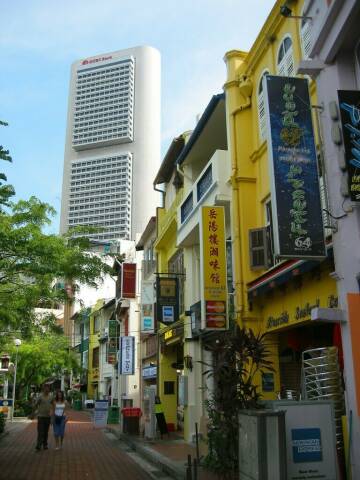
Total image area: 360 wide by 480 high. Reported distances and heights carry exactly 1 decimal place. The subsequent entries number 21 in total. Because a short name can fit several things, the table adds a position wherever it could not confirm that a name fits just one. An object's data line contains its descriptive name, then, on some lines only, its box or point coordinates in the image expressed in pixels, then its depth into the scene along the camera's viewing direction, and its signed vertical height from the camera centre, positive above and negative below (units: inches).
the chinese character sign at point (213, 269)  562.6 +130.8
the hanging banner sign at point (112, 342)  1558.8 +160.1
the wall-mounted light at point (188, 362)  745.6 +49.9
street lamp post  1193.4 -8.7
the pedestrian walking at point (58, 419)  645.9 -21.0
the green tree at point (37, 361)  1521.9 +108.2
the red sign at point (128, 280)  1304.1 +273.4
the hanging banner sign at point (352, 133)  331.6 +155.0
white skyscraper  4864.7 +2342.9
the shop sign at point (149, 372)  1107.3 +57.1
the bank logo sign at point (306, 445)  301.7 -23.8
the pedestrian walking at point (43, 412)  603.8 -11.5
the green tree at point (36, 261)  518.9 +131.7
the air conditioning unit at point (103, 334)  1920.4 +228.3
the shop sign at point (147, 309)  1043.9 +166.5
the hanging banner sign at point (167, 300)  829.2 +145.5
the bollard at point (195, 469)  385.6 -45.9
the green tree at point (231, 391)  349.7 +5.4
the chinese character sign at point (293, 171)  373.4 +152.5
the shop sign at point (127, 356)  1235.2 +96.3
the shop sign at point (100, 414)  1031.0 -23.9
